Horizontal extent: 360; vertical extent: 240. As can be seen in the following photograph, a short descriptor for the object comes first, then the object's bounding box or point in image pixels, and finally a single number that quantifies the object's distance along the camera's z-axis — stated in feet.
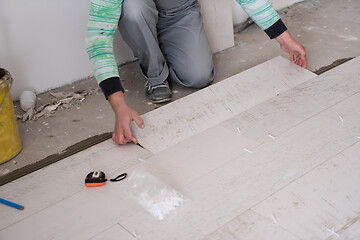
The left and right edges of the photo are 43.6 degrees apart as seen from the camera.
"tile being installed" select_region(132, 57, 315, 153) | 6.84
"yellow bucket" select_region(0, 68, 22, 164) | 7.10
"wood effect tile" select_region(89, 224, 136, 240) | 4.94
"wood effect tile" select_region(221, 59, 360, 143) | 6.74
